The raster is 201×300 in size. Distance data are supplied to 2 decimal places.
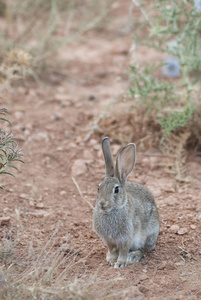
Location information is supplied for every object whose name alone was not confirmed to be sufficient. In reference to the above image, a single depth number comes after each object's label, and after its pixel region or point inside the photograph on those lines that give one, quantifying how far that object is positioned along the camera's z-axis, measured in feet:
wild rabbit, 26.84
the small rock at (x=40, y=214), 32.12
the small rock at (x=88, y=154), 39.91
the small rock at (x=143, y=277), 25.92
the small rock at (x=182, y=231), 30.45
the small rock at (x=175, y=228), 30.77
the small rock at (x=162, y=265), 27.26
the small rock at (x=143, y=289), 24.61
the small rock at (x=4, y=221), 30.40
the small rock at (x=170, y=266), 27.12
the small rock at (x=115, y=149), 40.32
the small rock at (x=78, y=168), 37.80
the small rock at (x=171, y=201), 34.01
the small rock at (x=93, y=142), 41.70
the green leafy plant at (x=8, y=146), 24.84
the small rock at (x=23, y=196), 33.98
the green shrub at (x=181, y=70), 37.40
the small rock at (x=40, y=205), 33.22
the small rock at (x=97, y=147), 41.09
